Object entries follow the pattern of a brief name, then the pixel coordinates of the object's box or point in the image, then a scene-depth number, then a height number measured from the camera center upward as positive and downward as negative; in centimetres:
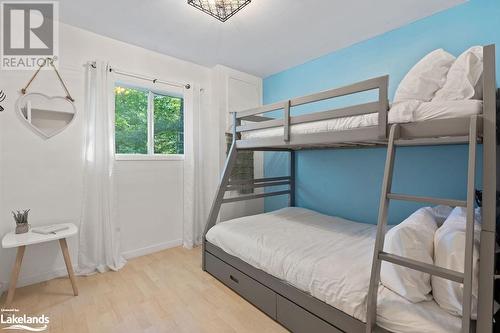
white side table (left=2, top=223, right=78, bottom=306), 180 -61
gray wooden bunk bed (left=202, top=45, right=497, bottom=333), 105 -25
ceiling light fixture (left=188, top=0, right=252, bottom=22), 193 +134
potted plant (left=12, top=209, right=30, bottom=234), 198 -50
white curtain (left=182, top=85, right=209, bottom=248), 309 -2
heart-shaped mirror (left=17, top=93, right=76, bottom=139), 214 +50
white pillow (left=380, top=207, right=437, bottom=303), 120 -47
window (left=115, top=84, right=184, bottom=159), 281 +53
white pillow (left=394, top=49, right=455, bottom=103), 155 +59
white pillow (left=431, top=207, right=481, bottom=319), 109 -47
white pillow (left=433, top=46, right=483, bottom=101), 134 +51
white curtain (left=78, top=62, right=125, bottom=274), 239 -16
